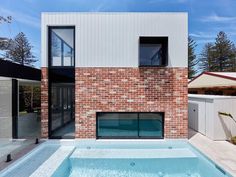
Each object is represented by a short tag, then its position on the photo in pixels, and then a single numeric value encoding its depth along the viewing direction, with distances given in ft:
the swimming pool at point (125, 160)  14.12
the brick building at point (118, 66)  19.40
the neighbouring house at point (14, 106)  18.93
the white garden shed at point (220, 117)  19.72
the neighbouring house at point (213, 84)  29.34
